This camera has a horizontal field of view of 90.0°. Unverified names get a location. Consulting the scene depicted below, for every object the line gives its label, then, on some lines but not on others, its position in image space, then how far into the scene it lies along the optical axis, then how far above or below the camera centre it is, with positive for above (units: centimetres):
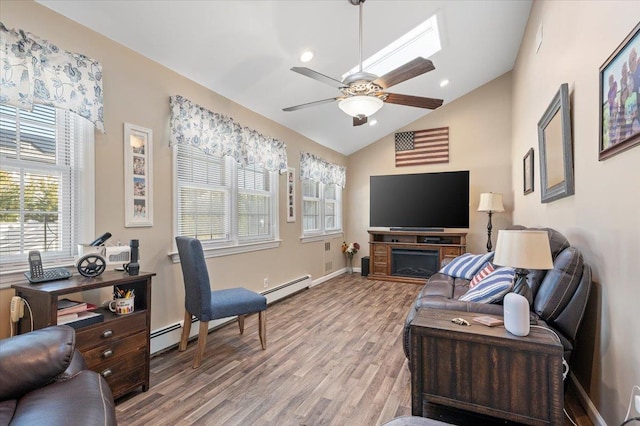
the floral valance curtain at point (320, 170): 512 +76
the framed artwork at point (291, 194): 478 +29
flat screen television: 555 +22
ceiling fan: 228 +97
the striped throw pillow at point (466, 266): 362 -63
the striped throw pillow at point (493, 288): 219 -54
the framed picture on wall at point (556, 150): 226 +50
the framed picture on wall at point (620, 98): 138 +54
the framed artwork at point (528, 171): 367 +50
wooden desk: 177 -72
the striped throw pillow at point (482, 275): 293 -58
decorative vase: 668 -107
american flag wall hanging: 600 +126
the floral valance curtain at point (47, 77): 183 +86
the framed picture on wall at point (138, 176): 255 +31
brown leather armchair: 104 -65
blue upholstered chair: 253 -74
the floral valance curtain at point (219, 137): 290 +82
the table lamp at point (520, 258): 161 -25
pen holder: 212 -62
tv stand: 554 -59
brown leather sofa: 180 -50
